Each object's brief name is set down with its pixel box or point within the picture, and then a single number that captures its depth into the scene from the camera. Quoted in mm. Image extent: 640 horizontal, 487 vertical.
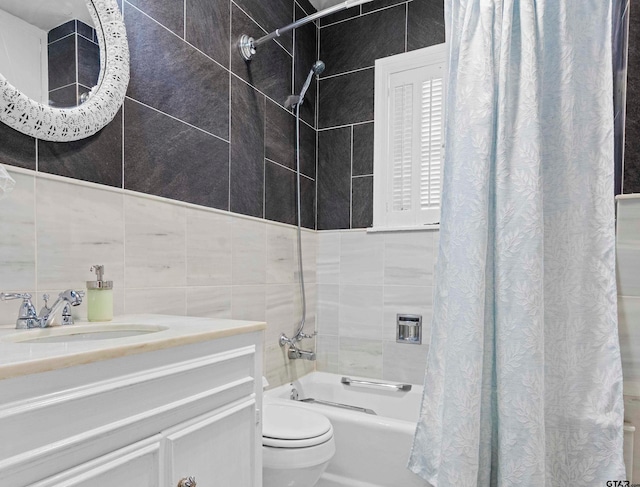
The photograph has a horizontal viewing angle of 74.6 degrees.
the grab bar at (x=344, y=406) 2240
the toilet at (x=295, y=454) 1435
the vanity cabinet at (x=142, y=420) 638
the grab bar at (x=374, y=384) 2254
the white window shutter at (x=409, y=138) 2320
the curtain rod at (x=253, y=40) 1952
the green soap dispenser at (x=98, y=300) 1182
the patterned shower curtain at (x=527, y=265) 1339
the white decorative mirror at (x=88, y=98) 1070
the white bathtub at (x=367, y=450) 1612
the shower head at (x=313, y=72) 2203
